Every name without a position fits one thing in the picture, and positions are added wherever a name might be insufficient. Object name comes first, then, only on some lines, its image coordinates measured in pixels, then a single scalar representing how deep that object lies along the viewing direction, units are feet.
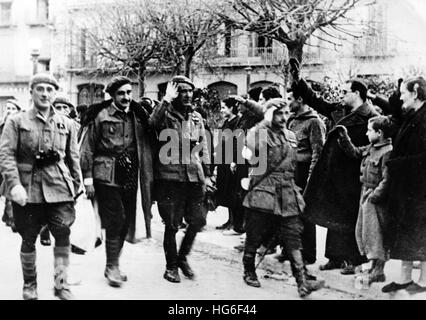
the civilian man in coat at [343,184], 19.24
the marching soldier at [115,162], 18.48
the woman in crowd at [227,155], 26.02
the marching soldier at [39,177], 16.26
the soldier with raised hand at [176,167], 19.04
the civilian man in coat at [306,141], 20.49
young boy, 17.56
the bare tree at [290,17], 31.94
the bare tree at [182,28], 44.52
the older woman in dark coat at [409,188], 16.69
